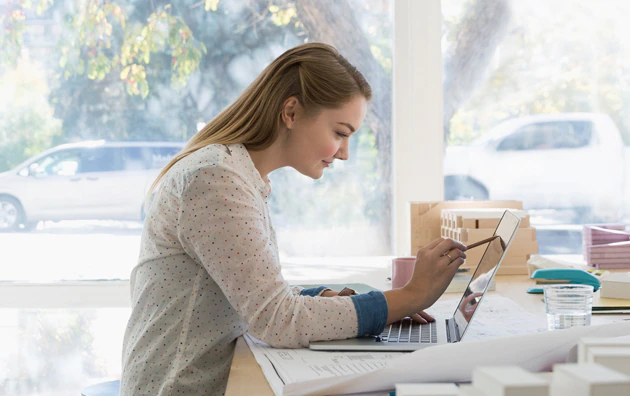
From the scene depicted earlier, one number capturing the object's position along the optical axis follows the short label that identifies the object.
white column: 2.82
